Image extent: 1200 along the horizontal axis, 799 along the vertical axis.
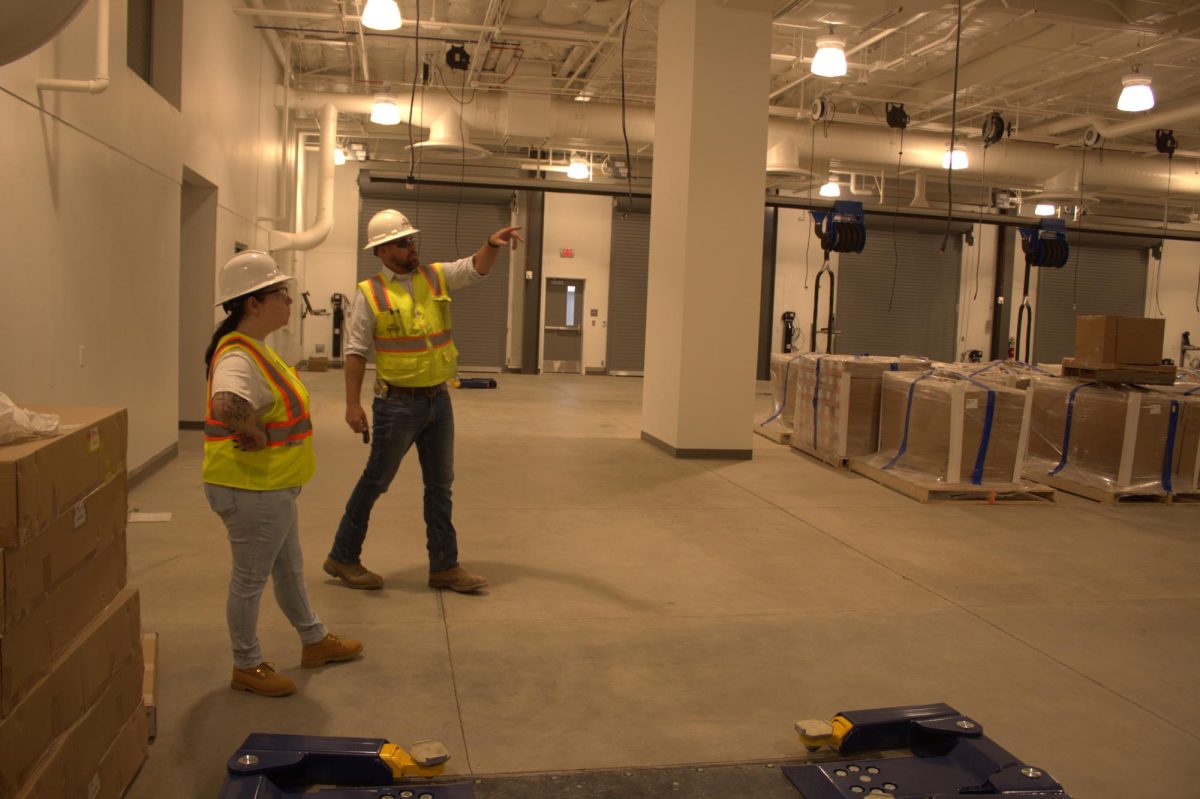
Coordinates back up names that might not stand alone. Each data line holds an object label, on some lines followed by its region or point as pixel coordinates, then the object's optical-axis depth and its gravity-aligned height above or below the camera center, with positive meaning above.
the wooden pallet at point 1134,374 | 7.61 -0.30
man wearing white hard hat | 4.18 -0.30
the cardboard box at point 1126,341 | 7.60 -0.03
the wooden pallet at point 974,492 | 7.21 -1.27
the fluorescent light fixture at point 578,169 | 15.84 +2.49
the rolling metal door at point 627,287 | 19.36 +0.61
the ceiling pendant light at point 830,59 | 8.20 +2.34
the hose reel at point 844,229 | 10.30 +1.07
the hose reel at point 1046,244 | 11.84 +1.14
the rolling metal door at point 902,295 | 20.56 +0.71
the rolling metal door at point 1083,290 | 21.58 +1.05
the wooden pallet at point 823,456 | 8.53 -1.26
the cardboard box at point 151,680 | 2.85 -1.24
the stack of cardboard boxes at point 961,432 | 7.19 -0.81
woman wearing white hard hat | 2.92 -0.45
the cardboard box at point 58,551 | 1.91 -0.60
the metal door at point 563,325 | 19.36 -0.23
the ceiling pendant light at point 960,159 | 11.81 +2.19
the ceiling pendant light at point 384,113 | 11.19 +2.33
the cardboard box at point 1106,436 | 7.53 -0.83
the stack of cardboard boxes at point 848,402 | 8.38 -0.71
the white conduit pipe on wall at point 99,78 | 4.80 +1.16
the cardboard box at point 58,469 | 1.91 -0.41
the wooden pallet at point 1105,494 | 7.52 -1.29
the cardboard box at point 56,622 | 1.90 -0.76
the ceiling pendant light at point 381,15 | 7.52 +2.37
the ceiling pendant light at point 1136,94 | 9.03 +2.37
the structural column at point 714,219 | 8.38 +0.93
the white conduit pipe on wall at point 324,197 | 12.61 +1.47
